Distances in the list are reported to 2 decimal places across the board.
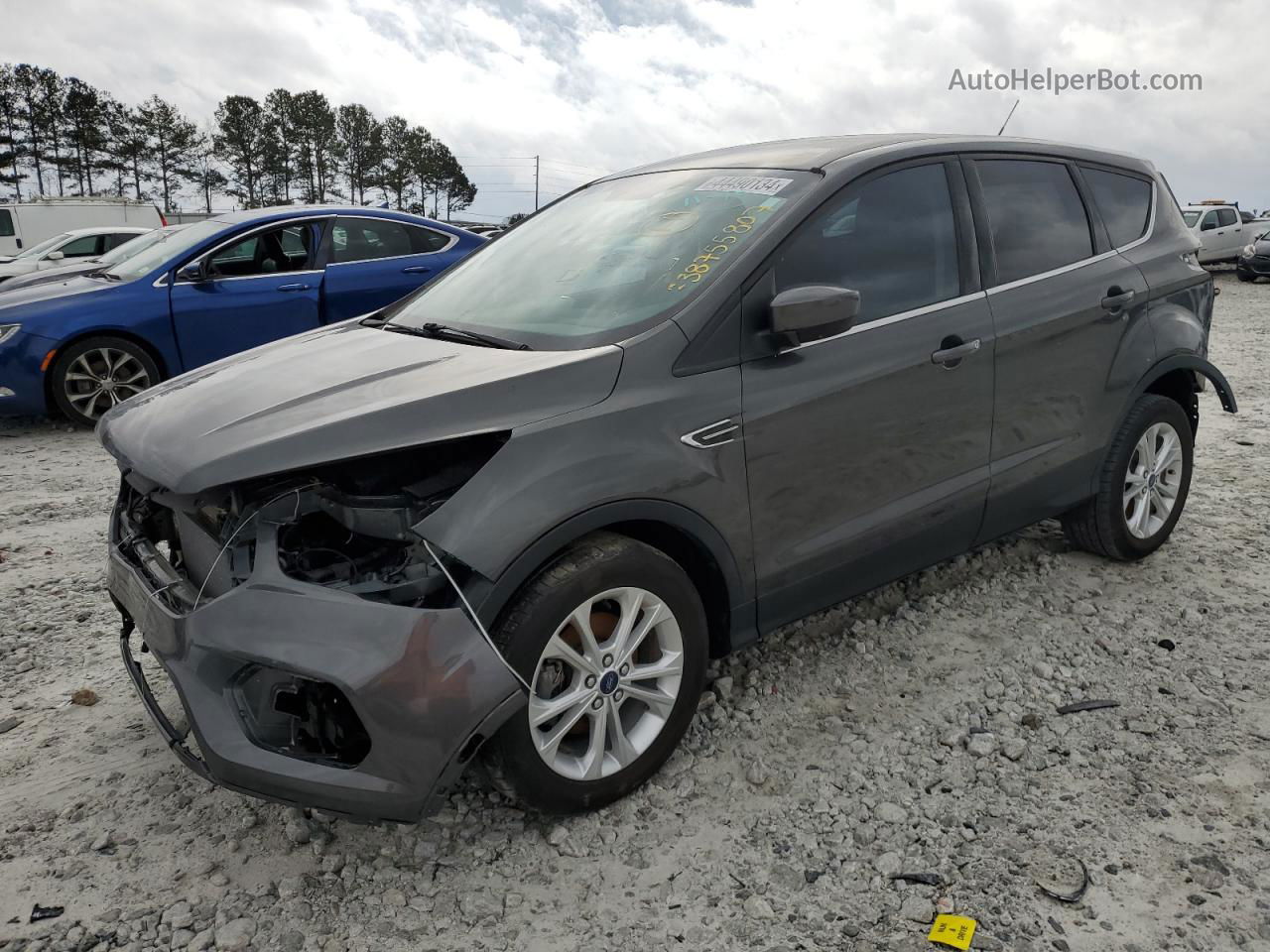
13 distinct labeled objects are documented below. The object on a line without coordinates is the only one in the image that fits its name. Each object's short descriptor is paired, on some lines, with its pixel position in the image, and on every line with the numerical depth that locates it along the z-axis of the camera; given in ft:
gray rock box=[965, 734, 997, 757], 9.61
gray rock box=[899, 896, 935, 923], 7.48
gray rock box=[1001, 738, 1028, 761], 9.51
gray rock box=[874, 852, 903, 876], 8.02
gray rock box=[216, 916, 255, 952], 7.28
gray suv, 7.28
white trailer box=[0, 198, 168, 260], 70.69
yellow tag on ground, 7.21
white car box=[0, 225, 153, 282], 43.78
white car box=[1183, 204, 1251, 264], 73.31
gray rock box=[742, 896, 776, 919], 7.56
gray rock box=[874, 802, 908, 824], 8.64
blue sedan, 22.09
